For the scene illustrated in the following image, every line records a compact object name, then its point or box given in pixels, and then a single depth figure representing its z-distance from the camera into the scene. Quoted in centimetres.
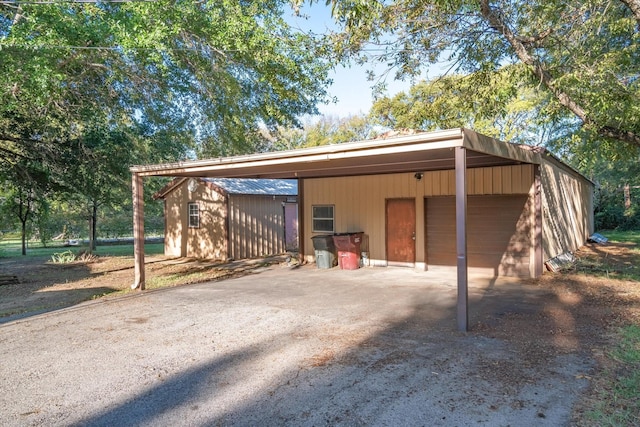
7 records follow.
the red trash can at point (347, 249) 1075
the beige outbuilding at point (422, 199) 772
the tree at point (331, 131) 2978
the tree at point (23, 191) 1269
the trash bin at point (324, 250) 1118
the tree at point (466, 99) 859
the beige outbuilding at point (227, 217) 1401
